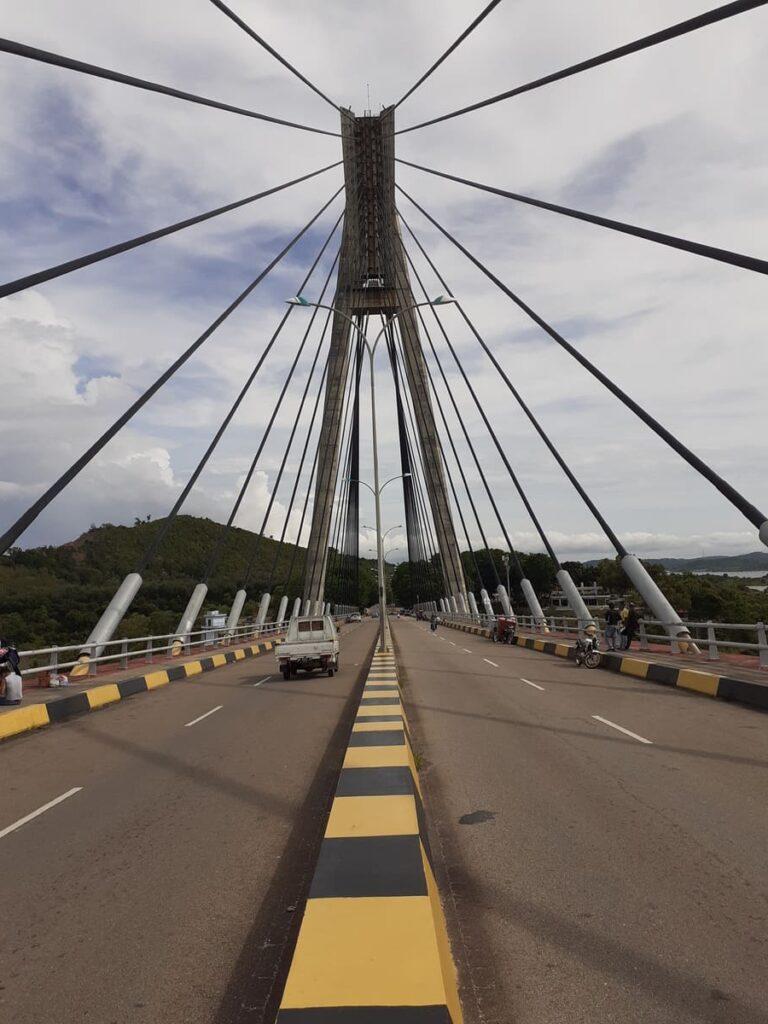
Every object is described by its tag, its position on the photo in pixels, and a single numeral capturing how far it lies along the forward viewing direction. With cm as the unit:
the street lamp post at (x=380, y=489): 2352
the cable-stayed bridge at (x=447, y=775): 343
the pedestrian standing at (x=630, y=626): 2267
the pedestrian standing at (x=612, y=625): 2245
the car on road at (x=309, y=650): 1884
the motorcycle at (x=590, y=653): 2011
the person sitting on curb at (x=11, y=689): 1302
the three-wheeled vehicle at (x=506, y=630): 3238
